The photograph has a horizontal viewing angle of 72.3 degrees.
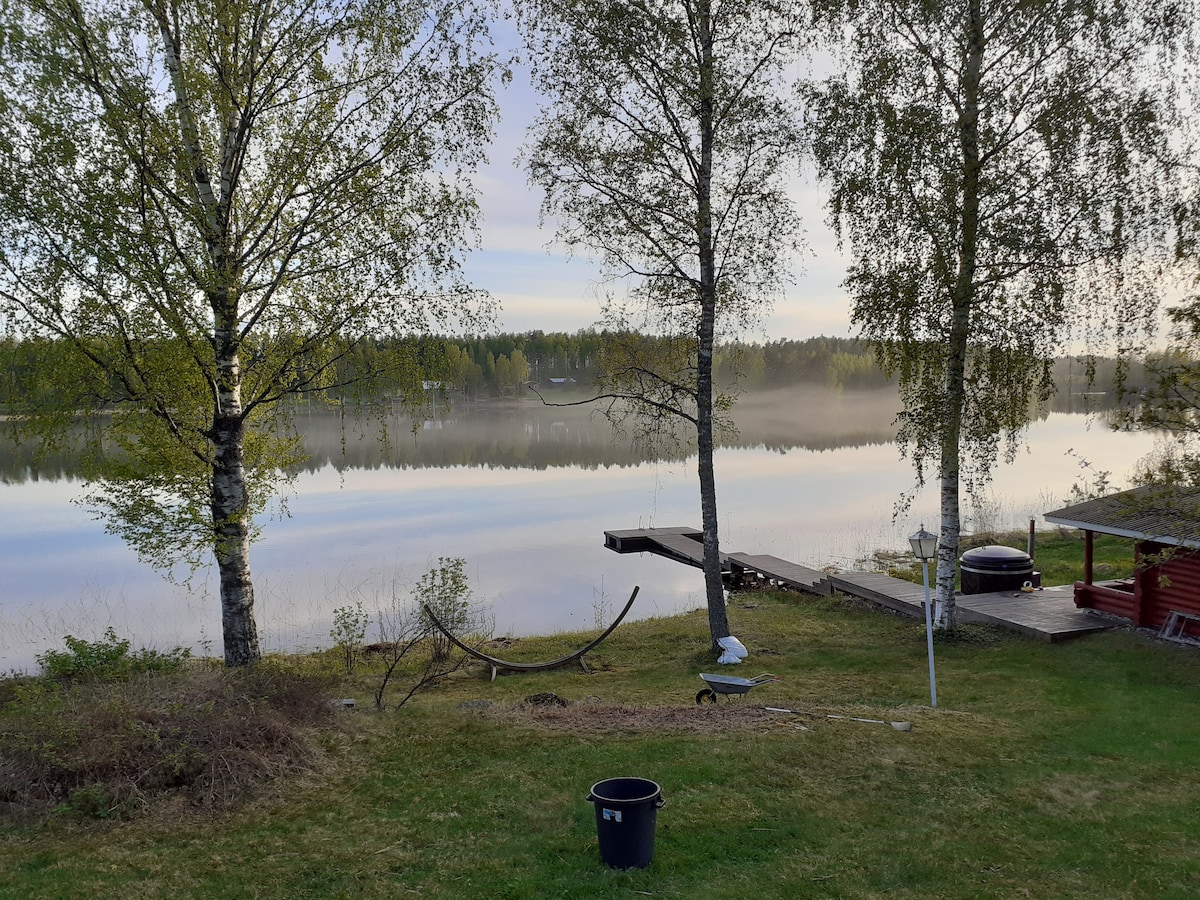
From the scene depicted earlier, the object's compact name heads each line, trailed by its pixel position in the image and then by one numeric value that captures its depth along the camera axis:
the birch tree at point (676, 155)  13.38
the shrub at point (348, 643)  13.42
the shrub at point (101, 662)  10.01
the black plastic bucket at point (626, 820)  5.79
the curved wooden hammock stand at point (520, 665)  12.82
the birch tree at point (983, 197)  12.21
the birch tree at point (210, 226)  10.33
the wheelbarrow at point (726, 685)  9.98
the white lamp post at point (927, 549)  10.37
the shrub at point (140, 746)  6.80
